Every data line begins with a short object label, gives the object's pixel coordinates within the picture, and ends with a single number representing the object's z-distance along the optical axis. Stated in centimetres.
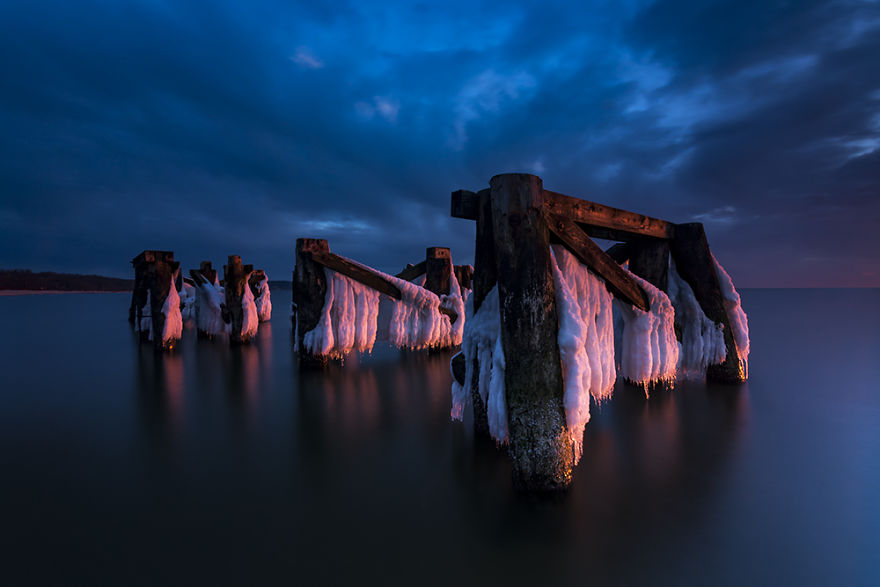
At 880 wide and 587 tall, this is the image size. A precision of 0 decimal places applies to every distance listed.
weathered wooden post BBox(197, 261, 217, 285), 1443
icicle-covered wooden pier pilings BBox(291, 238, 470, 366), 742
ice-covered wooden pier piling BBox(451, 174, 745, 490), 295
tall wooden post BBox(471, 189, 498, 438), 375
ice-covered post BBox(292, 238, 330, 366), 742
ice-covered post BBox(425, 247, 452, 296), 932
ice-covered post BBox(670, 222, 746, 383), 619
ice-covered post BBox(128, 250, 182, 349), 969
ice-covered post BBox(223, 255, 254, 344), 1054
